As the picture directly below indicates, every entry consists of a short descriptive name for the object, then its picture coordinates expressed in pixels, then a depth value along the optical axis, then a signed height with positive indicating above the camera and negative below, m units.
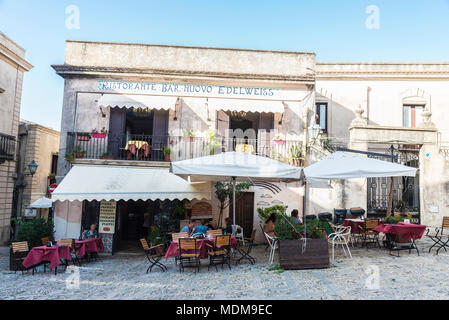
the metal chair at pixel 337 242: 7.94 -1.43
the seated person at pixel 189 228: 9.20 -1.46
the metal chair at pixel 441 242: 8.57 -1.36
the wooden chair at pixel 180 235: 8.73 -1.58
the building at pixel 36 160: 18.67 +0.87
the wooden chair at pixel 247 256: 8.35 -2.11
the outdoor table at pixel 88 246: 9.50 -2.25
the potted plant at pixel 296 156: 11.92 +1.18
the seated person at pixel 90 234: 10.45 -1.97
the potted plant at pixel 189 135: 12.30 +1.90
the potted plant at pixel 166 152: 12.01 +1.13
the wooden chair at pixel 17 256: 8.84 -2.40
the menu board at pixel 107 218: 11.53 -1.53
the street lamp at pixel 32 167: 13.74 +0.37
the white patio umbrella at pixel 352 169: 7.39 +0.48
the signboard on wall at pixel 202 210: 11.88 -1.11
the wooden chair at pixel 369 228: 9.09 -1.19
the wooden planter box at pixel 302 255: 7.12 -1.64
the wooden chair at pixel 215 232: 8.66 -1.44
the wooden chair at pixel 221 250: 7.67 -1.76
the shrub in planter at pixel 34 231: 9.64 -1.84
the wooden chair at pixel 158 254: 8.20 -2.08
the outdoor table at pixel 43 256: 8.34 -2.25
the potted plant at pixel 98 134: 11.98 +1.74
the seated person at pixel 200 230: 9.19 -1.47
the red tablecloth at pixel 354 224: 9.87 -1.18
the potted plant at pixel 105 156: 11.83 +0.86
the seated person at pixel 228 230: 9.47 -1.51
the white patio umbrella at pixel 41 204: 16.36 -1.54
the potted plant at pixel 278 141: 12.34 +1.81
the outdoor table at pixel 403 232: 8.27 -1.18
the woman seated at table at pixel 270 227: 8.97 -1.27
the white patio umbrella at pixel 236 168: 7.51 +0.40
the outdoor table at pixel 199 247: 7.75 -1.74
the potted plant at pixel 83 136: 11.87 +1.63
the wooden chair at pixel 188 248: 7.50 -1.67
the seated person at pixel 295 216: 8.80 -0.92
